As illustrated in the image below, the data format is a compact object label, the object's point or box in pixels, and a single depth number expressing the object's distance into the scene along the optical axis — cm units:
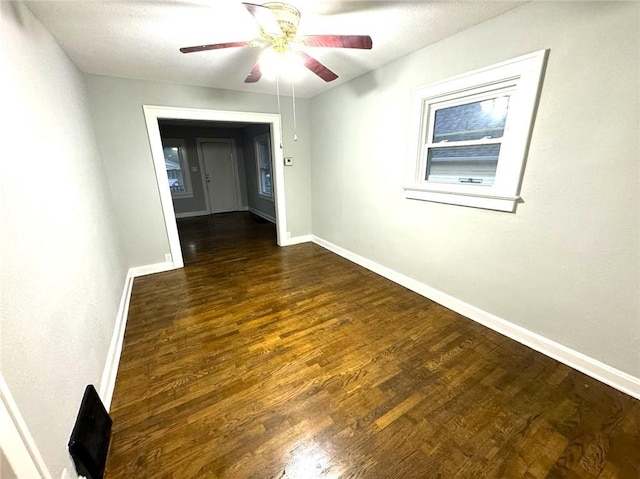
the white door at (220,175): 672
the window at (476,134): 179
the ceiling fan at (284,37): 143
